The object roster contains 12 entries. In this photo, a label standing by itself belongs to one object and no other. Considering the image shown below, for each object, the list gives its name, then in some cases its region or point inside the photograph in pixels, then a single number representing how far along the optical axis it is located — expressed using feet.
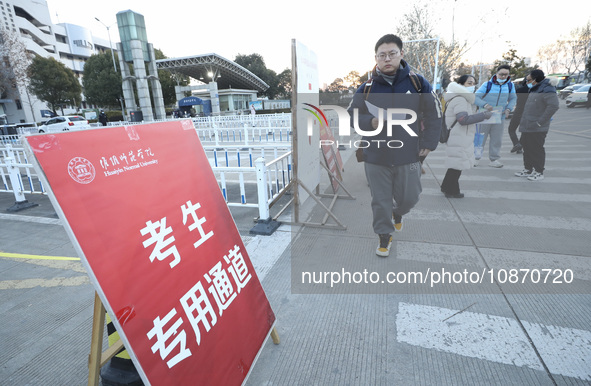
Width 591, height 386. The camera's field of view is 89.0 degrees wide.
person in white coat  15.61
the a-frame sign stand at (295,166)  11.73
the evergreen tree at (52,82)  113.39
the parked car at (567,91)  93.70
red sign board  3.80
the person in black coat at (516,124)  25.40
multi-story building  132.67
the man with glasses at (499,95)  20.33
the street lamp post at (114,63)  126.67
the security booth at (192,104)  122.93
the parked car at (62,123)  73.31
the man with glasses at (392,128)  9.80
